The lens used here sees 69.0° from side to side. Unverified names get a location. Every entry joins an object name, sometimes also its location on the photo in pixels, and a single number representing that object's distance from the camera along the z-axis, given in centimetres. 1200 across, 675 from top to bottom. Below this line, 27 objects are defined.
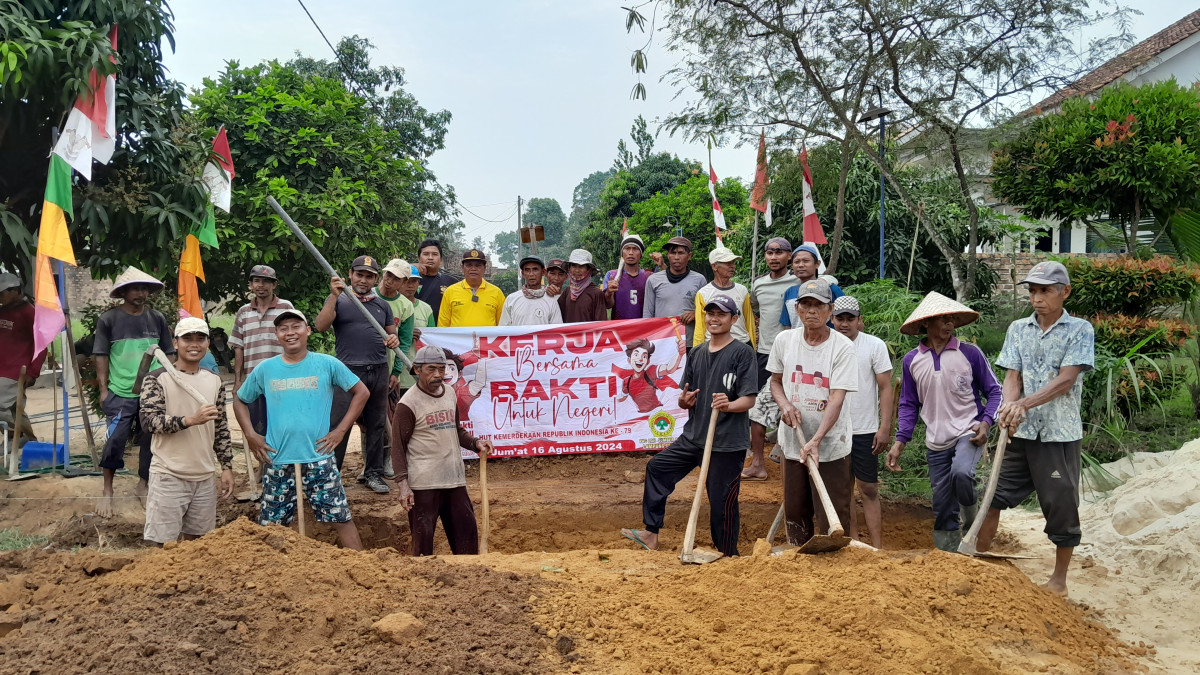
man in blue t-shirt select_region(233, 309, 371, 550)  558
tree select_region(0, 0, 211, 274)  679
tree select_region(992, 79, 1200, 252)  862
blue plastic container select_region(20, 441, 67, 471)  750
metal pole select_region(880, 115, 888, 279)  958
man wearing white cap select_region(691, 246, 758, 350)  719
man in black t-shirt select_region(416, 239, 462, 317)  848
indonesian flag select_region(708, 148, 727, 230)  1132
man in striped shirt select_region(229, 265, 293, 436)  709
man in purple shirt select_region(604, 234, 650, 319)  899
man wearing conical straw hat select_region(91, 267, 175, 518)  661
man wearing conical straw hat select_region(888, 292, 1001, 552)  529
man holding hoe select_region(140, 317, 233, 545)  539
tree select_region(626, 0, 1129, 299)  868
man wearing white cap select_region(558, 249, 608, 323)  891
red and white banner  870
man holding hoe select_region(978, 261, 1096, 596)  479
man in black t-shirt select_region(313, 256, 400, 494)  714
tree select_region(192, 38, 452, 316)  1054
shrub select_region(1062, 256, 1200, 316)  785
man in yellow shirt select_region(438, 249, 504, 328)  864
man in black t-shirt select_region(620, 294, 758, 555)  561
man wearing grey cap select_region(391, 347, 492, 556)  580
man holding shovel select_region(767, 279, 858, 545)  522
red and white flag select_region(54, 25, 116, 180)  667
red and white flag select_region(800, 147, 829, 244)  959
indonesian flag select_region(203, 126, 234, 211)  770
